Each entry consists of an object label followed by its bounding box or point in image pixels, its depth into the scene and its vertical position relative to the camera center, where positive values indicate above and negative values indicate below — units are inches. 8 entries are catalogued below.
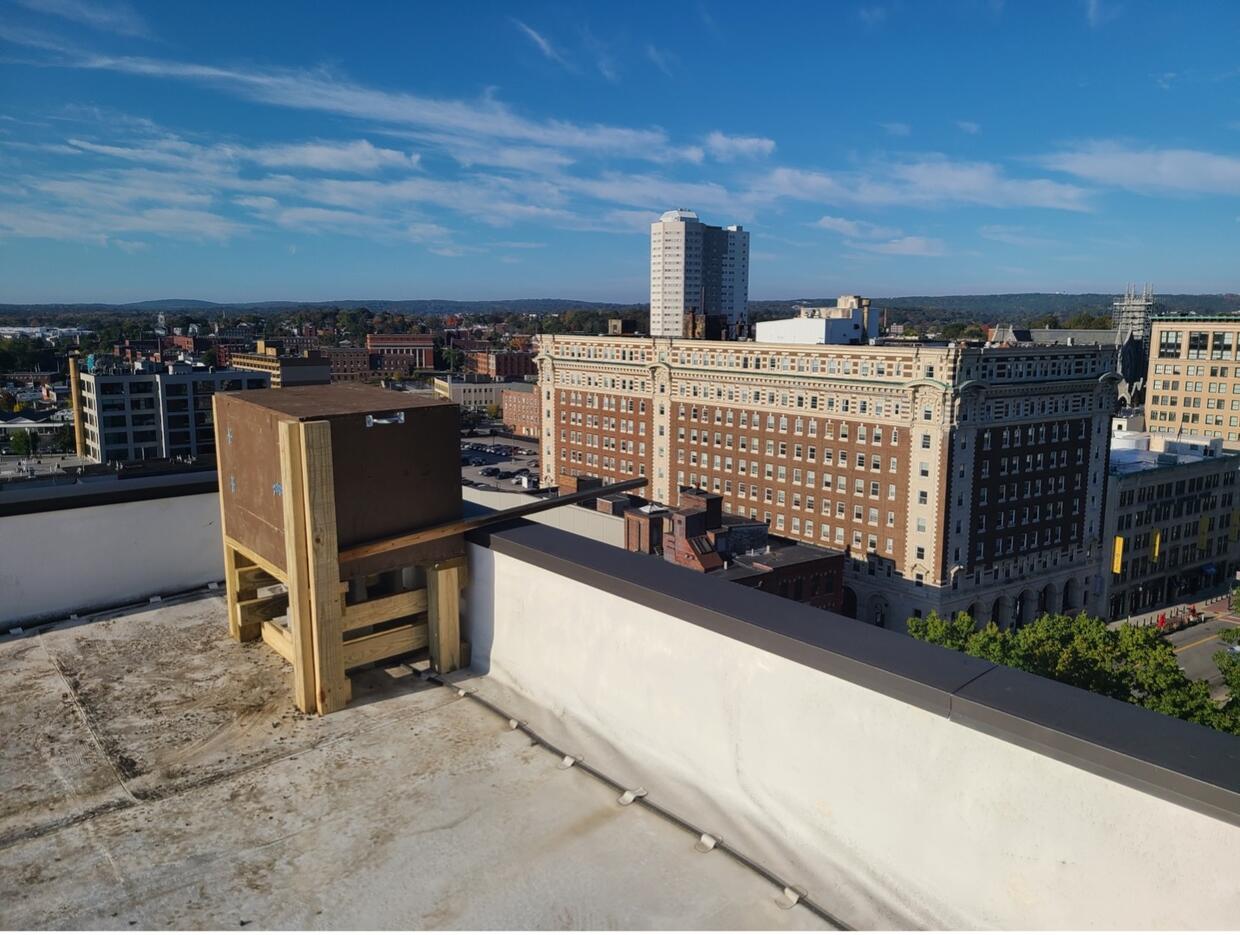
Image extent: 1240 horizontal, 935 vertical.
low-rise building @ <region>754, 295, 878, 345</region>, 2915.8 +11.7
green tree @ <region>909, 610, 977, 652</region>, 1461.6 -500.8
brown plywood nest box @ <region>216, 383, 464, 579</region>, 319.0 -50.2
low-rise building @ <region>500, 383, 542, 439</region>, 5487.2 -480.0
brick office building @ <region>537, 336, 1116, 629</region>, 2314.2 -351.2
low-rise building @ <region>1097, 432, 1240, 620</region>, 2741.1 -608.5
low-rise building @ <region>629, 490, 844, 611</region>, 1877.5 -479.6
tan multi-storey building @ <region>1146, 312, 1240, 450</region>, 3585.1 -188.5
